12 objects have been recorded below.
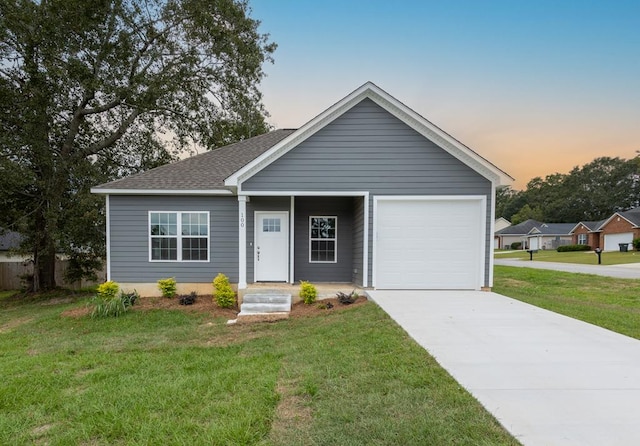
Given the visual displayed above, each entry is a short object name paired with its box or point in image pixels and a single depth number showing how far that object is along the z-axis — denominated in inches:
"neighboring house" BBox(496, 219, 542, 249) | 2104.7
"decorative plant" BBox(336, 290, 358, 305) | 296.4
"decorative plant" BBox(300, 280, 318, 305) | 313.7
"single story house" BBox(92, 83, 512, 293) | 321.1
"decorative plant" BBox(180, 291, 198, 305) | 329.1
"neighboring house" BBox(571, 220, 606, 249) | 1535.1
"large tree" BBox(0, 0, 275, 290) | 434.6
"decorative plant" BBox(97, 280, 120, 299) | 338.3
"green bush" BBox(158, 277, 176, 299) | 348.8
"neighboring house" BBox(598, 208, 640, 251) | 1332.4
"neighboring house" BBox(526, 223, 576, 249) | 1923.0
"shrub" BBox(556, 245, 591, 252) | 1496.1
